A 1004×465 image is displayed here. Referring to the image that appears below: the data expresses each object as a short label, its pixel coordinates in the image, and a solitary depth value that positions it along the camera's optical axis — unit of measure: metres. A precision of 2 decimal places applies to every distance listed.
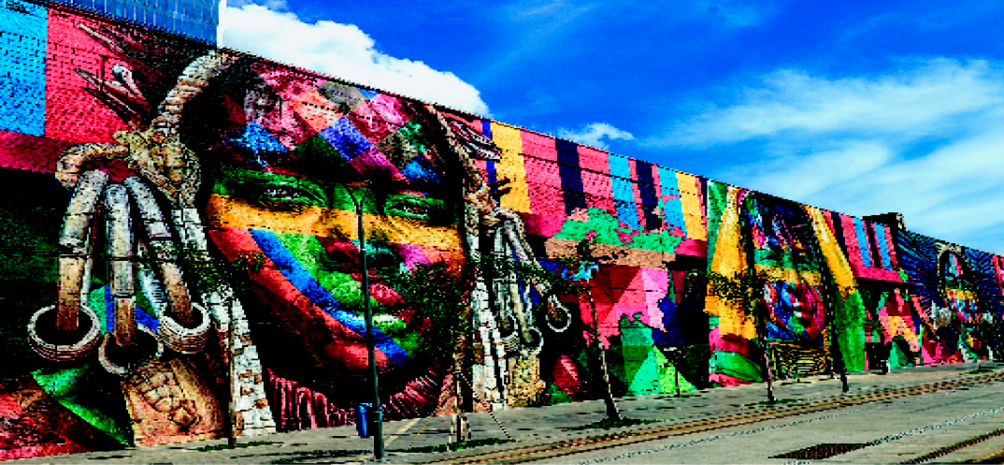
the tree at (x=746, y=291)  33.78
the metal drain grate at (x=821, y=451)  12.77
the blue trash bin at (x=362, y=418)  21.53
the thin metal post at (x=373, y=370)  17.73
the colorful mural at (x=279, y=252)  21.89
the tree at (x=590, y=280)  24.44
